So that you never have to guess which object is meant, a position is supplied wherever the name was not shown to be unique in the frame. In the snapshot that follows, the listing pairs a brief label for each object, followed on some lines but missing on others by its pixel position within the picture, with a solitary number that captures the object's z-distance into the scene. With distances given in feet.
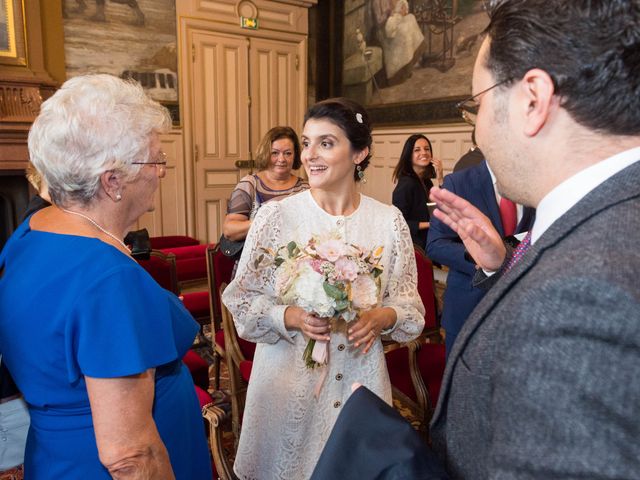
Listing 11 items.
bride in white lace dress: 6.75
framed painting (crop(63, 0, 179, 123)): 24.11
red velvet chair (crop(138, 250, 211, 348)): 11.05
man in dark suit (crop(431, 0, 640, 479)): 2.11
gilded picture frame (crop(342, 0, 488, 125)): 24.43
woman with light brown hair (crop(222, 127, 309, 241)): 12.51
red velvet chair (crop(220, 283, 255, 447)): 9.27
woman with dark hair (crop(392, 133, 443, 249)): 17.34
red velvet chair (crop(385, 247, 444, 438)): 9.00
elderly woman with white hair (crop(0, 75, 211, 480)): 4.07
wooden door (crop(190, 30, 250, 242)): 27.89
